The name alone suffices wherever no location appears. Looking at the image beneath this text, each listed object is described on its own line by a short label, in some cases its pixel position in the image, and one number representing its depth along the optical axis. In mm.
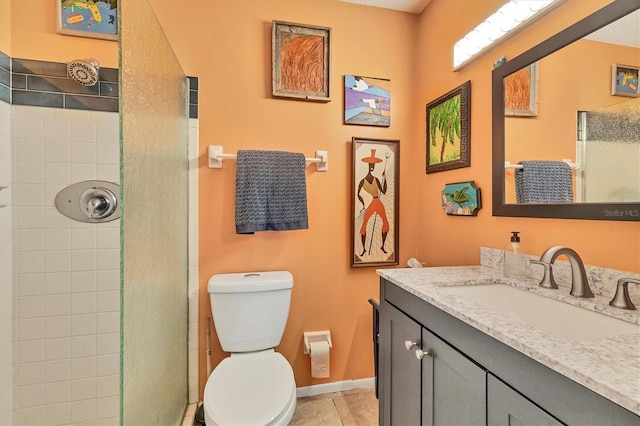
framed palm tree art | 1476
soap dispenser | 1140
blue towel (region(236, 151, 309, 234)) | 1567
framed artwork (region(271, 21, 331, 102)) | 1687
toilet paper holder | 1740
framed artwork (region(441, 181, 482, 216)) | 1411
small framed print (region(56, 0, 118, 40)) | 1403
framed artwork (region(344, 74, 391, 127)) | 1798
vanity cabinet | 542
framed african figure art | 1811
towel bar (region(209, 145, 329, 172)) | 1608
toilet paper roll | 1688
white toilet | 1183
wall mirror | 822
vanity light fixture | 1107
